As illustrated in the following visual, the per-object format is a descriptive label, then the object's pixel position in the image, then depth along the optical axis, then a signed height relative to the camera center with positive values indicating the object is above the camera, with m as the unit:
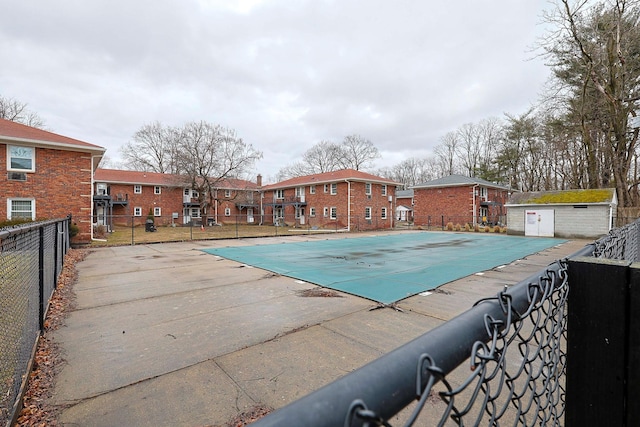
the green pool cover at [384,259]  7.13 -1.64
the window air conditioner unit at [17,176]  14.89 +1.93
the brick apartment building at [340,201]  29.36 +1.30
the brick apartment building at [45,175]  14.88 +2.04
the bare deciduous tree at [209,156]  28.05 +5.61
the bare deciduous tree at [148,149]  38.72 +8.56
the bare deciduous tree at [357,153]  48.88 +9.80
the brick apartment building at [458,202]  31.27 +1.24
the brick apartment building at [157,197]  30.46 +1.89
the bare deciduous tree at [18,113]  28.38 +9.94
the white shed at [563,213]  19.28 -0.04
